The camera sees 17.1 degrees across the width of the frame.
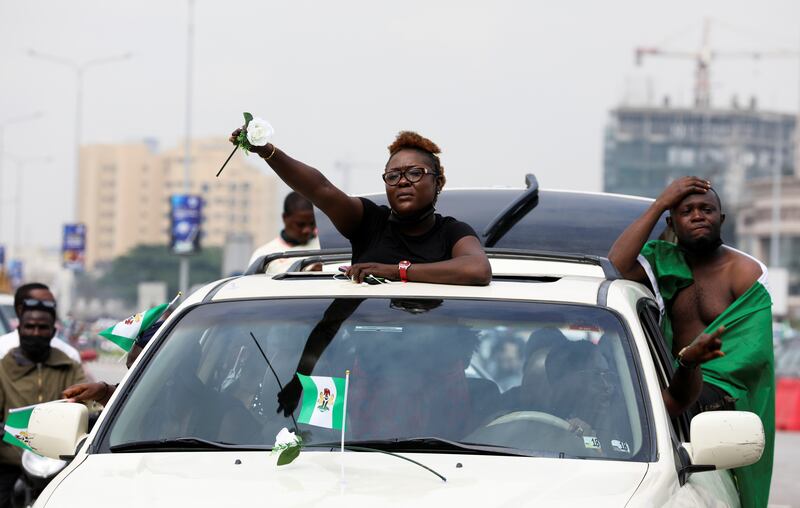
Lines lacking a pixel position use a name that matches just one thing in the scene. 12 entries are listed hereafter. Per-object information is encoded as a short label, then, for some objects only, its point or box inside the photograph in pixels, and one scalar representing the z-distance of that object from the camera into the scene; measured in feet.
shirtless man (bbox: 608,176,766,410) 36.61
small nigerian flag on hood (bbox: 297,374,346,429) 25.73
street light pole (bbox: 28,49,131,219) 351.89
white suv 23.66
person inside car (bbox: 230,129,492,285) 31.47
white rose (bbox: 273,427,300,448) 25.42
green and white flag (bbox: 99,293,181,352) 34.20
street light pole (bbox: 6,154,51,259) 558.18
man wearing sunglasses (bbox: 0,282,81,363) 46.94
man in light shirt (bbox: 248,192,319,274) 55.41
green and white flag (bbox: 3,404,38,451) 35.83
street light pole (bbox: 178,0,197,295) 286.20
